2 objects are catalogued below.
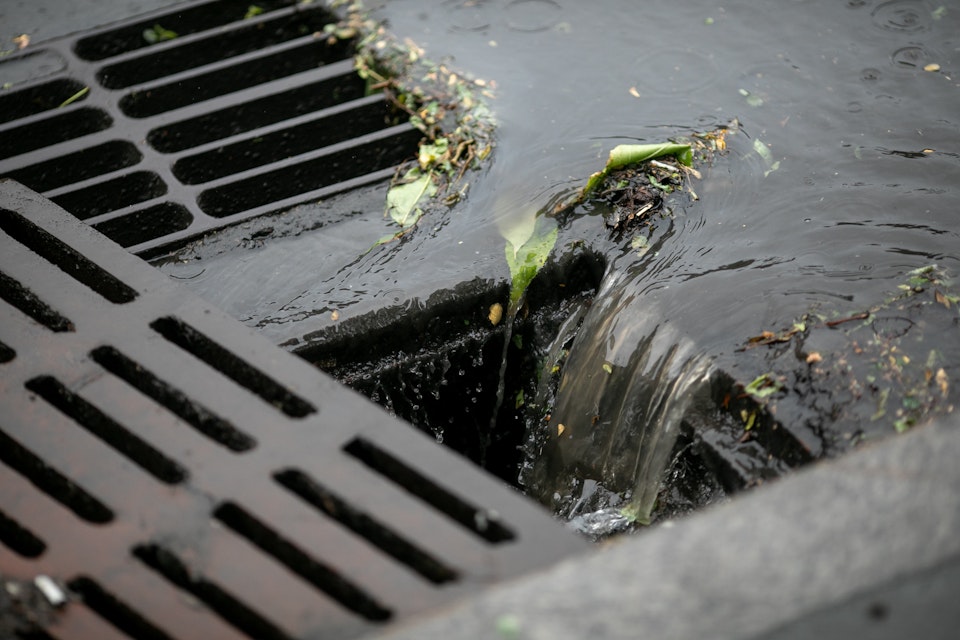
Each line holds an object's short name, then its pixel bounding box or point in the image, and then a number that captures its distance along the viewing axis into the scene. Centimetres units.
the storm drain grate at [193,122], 308
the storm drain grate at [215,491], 161
